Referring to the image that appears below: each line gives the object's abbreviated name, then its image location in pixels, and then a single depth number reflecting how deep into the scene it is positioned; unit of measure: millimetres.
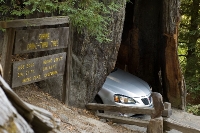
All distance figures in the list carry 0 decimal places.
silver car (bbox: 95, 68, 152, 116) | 8477
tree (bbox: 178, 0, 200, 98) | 14211
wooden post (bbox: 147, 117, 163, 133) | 7246
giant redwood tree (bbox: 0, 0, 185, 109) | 7802
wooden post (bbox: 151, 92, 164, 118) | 7273
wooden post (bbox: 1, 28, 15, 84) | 5762
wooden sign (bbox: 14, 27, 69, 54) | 5996
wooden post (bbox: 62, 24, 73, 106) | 7334
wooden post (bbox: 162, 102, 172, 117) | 7434
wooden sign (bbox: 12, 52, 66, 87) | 6043
